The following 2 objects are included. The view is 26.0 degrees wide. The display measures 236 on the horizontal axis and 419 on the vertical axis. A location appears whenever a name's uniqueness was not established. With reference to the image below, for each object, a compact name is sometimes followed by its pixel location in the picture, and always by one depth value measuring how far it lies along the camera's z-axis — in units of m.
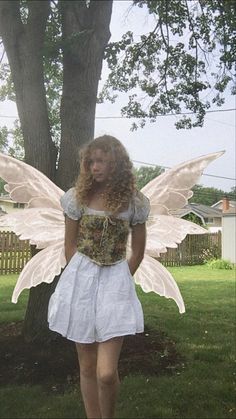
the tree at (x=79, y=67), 2.80
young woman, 2.26
